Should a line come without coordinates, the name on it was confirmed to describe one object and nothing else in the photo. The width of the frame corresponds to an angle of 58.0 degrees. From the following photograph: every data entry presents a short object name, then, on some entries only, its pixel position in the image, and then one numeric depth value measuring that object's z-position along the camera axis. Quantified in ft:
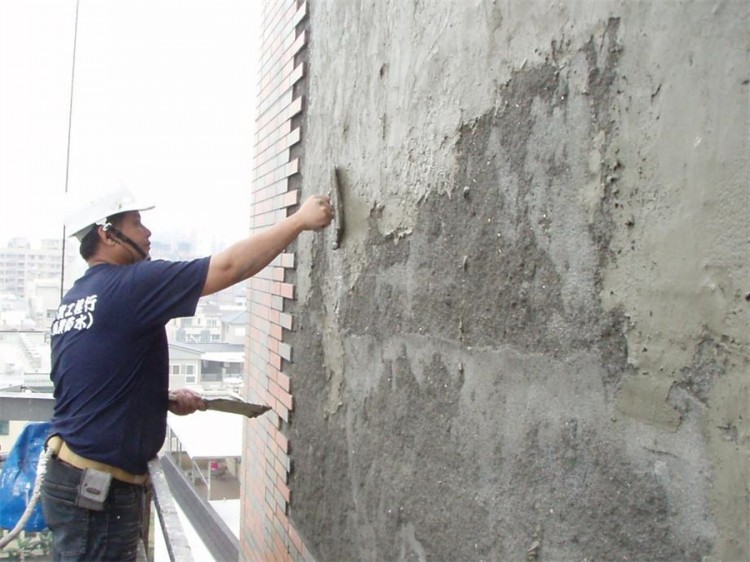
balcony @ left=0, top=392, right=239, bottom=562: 8.02
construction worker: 8.75
